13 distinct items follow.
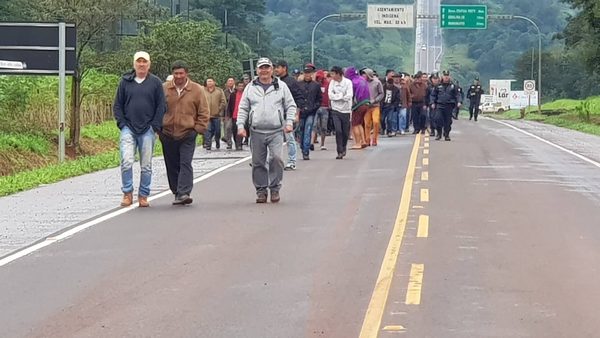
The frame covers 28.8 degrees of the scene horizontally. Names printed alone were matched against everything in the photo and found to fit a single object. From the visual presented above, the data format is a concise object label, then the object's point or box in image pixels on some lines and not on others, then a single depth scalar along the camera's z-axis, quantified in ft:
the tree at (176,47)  124.77
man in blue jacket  48.39
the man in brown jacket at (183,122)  49.49
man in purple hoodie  82.74
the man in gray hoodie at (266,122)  50.03
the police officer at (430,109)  102.51
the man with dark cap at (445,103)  96.27
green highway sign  221.05
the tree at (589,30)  151.23
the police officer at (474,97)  157.79
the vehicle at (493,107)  298.70
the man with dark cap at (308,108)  73.26
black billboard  80.02
